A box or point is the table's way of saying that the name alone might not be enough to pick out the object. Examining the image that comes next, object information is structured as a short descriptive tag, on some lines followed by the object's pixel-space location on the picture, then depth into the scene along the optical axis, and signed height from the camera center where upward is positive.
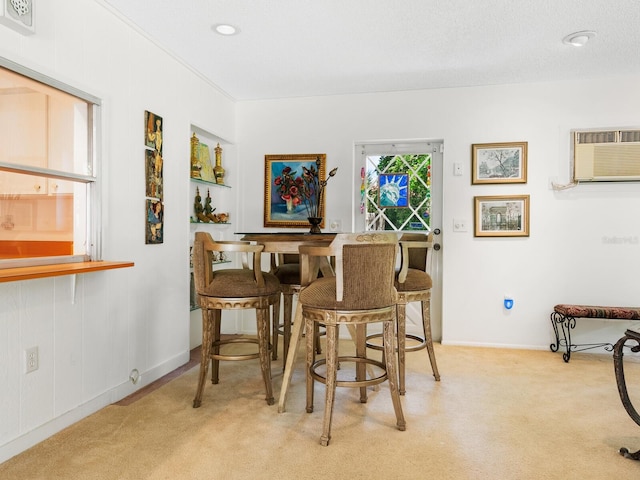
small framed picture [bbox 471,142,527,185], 4.06 +0.66
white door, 4.37 +0.41
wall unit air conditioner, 3.86 +0.69
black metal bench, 3.52 -0.68
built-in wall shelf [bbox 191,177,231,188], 3.88 +0.47
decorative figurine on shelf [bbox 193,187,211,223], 4.05 +0.22
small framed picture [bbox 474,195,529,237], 4.06 +0.17
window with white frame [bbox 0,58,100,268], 2.06 +0.31
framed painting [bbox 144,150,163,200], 3.05 +0.42
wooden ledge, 1.80 -0.17
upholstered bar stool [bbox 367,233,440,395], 2.77 -0.33
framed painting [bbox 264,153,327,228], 4.48 +0.47
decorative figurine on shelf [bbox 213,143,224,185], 4.33 +0.64
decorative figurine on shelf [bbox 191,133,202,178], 3.88 +0.65
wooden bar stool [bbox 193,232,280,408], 2.53 -0.35
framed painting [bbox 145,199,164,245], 3.06 +0.08
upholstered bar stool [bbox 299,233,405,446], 2.12 -0.31
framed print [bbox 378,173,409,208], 4.43 +0.44
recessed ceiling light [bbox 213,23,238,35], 2.94 +1.38
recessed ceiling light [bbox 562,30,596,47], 3.03 +1.37
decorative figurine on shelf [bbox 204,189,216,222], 4.17 +0.22
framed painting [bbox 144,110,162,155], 3.04 +0.72
